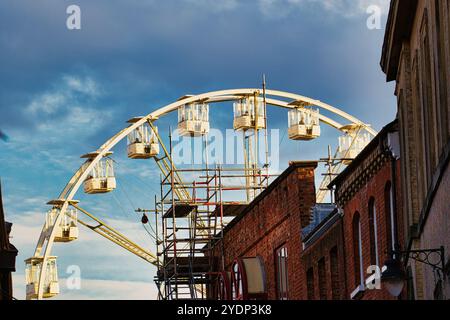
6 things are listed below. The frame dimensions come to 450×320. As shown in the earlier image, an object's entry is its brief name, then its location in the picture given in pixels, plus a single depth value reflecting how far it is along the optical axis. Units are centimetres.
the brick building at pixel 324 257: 4328
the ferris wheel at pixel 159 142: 9181
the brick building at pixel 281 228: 5088
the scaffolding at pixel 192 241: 6756
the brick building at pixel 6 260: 3925
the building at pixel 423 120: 2436
